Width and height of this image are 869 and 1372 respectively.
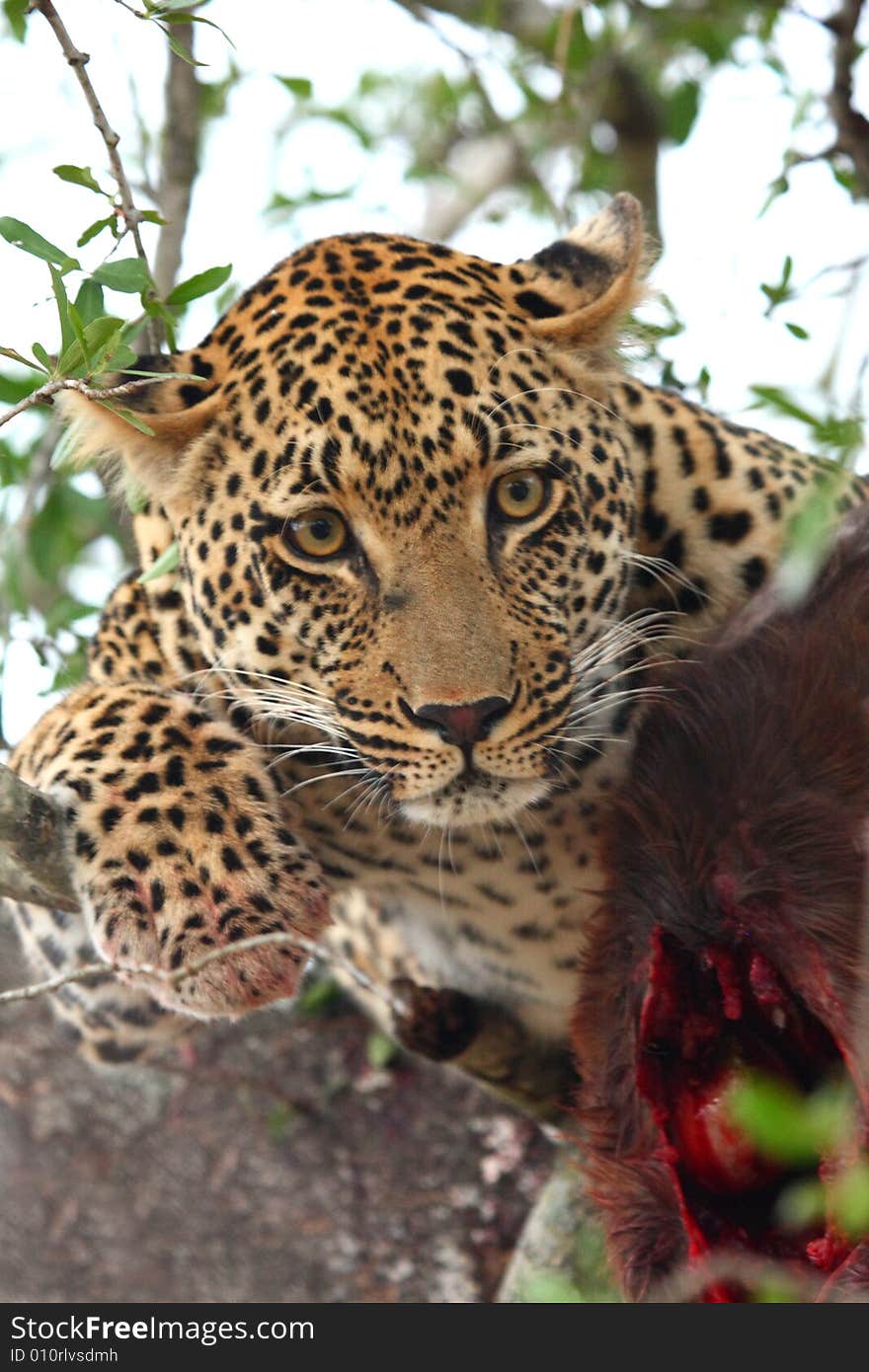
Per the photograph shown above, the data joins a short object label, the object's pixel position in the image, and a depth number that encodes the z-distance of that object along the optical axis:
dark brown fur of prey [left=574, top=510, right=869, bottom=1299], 5.90
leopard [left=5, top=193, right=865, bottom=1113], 6.79
